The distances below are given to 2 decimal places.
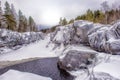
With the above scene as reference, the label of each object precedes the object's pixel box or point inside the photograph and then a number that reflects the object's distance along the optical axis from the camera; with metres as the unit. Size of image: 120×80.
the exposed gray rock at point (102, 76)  8.05
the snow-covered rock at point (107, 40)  12.11
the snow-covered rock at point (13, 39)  24.23
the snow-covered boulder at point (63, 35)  22.73
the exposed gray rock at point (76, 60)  13.12
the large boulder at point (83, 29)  19.73
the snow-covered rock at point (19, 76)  9.35
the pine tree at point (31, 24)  43.69
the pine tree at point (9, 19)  30.60
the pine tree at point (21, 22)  36.92
